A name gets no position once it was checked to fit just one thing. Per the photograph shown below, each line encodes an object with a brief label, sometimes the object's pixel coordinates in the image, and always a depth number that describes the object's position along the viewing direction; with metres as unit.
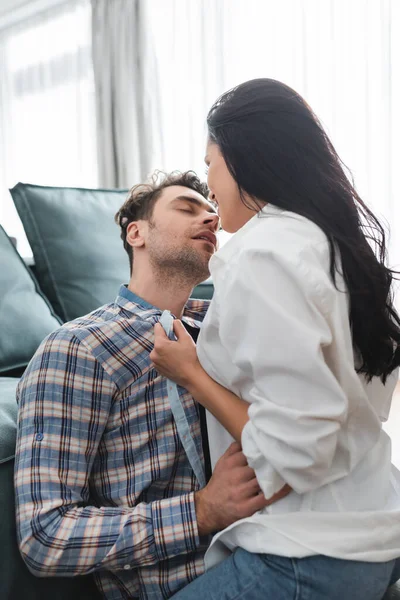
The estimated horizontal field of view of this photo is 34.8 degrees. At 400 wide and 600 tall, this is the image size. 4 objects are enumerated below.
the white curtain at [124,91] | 4.29
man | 0.97
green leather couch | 1.72
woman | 0.78
